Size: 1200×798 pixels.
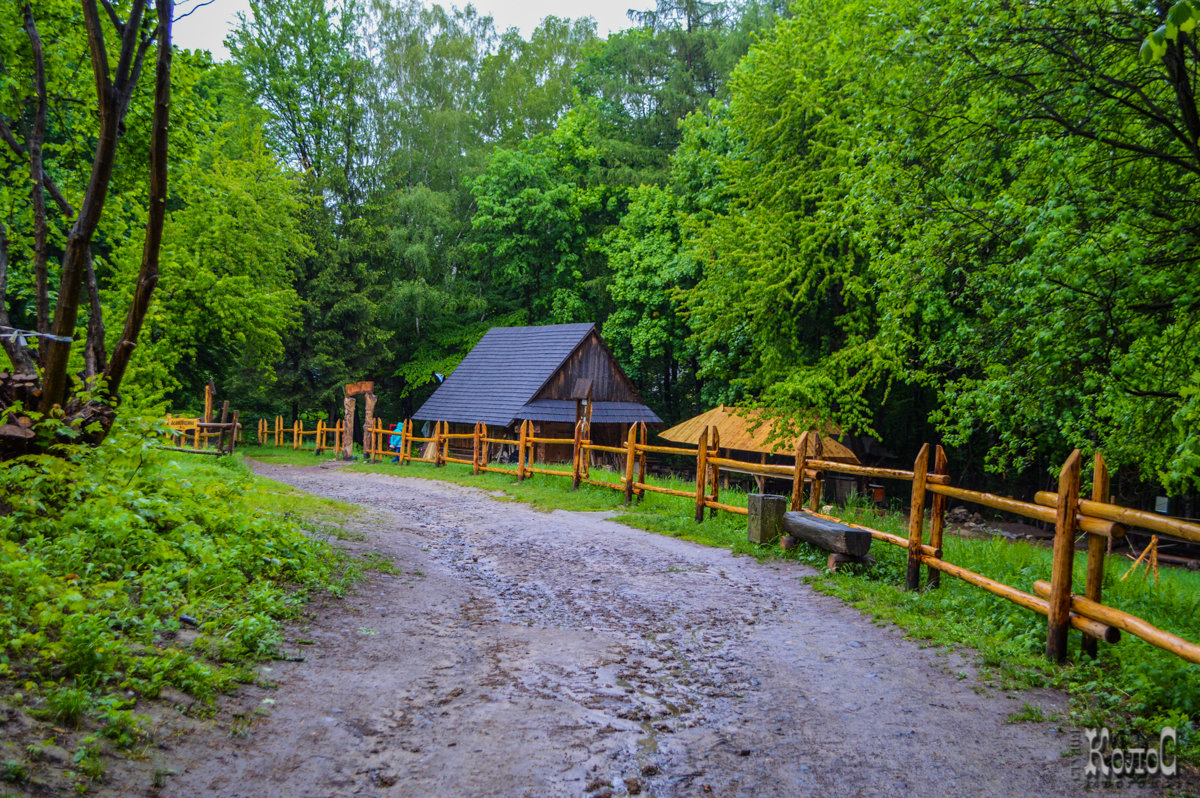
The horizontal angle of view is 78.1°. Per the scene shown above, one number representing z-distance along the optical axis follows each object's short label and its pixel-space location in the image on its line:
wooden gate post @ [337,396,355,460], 26.41
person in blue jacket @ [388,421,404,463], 26.37
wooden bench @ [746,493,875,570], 8.20
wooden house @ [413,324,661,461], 25.07
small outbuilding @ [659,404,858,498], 19.47
